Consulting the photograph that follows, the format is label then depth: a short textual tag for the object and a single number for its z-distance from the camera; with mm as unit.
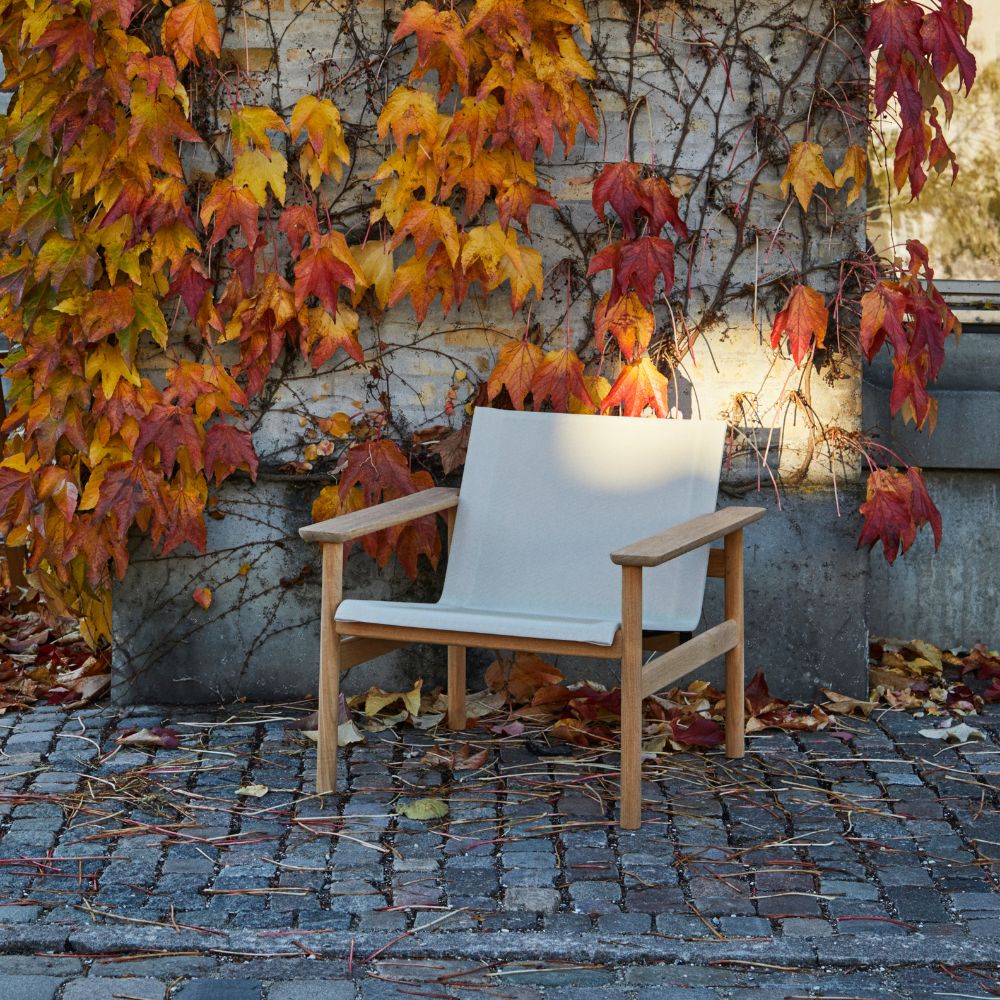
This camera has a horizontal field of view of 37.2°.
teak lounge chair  3328
